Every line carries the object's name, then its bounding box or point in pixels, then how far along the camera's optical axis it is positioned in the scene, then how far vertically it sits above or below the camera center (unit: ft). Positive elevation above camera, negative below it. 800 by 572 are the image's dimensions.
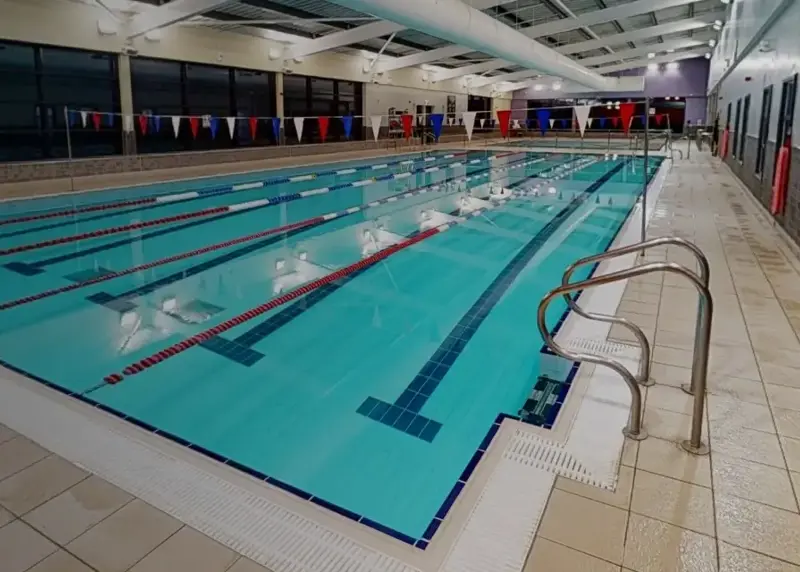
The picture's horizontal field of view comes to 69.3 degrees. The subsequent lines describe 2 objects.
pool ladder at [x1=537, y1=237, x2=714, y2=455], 5.68 -1.87
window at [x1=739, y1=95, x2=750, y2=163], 30.85 +1.85
